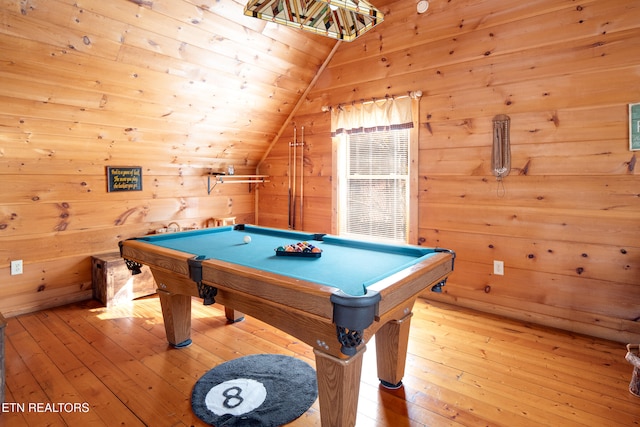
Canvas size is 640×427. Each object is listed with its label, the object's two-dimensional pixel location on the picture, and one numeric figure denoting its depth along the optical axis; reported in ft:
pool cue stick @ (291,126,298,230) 15.25
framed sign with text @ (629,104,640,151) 8.48
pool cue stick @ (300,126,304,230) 15.03
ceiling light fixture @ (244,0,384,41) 6.01
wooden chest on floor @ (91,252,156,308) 11.33
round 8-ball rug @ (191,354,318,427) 6.17
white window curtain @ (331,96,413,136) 12.00
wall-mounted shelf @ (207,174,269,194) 15.31
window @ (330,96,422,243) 12.09
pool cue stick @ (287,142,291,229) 15.53
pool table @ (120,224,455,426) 4.98
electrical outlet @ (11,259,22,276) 10.54
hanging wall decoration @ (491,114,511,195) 10.12
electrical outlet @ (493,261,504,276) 10.54
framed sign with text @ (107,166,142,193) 12.28
